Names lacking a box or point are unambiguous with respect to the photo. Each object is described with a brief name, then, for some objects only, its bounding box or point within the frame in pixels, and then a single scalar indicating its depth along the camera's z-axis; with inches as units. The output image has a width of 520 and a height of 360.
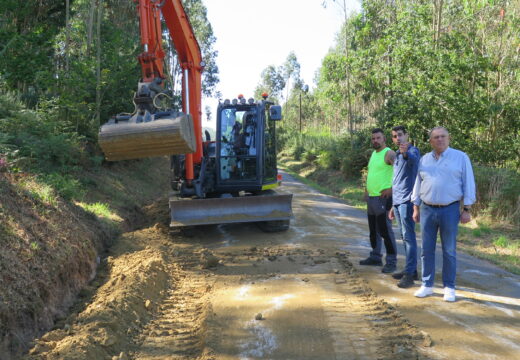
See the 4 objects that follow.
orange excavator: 251.3
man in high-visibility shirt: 237.3
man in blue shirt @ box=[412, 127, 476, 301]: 188.2
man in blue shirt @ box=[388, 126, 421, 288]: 216.5
